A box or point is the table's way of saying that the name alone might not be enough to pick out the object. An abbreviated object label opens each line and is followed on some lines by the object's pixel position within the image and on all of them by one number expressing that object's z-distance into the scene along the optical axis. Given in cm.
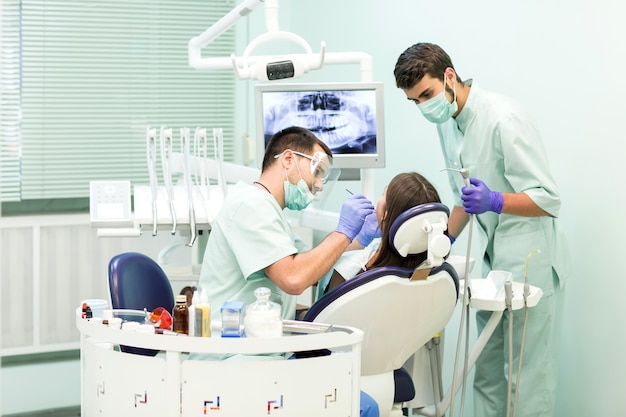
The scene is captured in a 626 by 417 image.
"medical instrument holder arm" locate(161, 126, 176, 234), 278
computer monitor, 289
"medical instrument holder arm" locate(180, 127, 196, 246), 273
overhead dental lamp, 287
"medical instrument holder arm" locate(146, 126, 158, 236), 271
